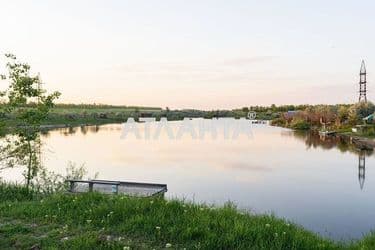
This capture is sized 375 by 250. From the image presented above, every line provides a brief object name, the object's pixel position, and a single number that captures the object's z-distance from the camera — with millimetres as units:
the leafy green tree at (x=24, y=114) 9266
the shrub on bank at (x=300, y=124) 54225
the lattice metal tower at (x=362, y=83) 49138
